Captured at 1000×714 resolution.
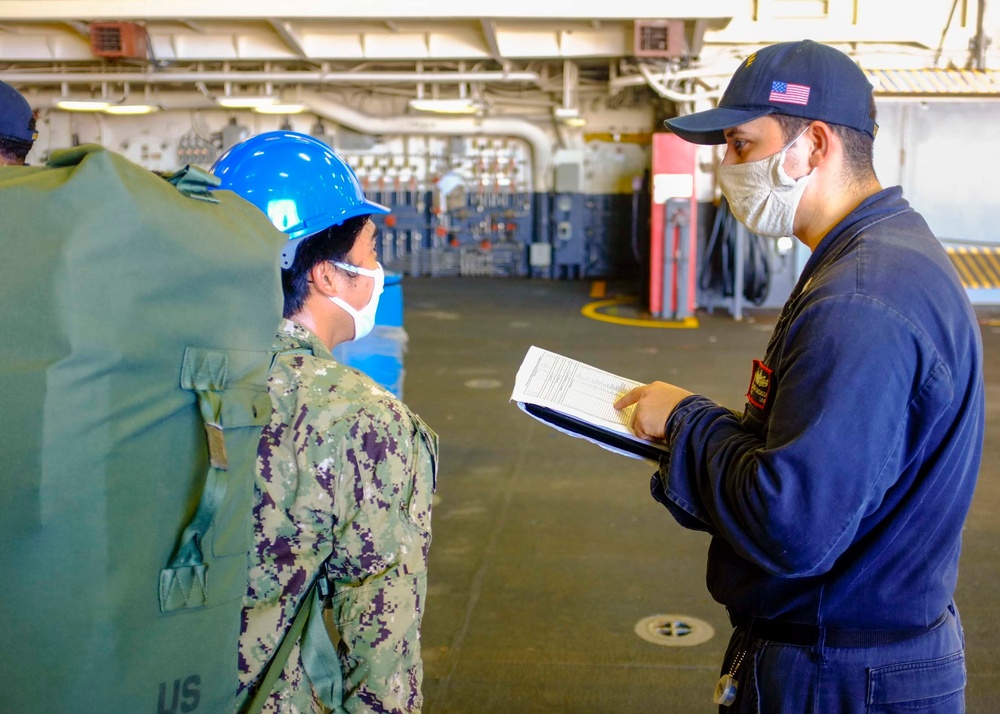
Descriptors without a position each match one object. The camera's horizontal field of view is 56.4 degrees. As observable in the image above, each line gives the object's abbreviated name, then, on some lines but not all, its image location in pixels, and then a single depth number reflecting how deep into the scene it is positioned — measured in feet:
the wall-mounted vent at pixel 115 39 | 35.58
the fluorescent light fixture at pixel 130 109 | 47.14
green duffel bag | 3.78
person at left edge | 9.93
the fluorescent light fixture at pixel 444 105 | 44.16
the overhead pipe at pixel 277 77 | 40.68
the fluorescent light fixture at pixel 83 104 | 45.27
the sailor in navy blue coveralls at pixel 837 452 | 4.59
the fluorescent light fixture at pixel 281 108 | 46.03
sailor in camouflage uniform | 5.11
